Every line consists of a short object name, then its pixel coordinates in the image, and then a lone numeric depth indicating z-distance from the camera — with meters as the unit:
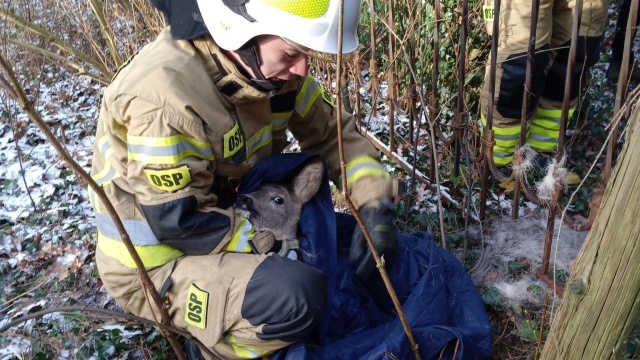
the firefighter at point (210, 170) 1.89
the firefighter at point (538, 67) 3.16
